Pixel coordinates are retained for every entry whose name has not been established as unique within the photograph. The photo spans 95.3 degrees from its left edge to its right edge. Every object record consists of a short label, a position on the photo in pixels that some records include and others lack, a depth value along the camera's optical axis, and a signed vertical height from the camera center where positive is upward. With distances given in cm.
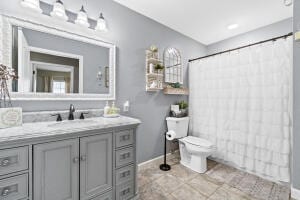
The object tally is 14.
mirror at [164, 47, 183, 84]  248 +65
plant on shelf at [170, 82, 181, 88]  255 +29
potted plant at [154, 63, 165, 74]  219 +53
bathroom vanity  89 -48
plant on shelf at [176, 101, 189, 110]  262 -9
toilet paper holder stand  212 -105
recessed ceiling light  241 +134
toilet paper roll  216 -55
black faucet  146 -14
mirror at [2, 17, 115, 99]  129 +40
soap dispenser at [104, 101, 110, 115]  167 -11
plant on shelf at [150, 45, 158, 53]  216 +81
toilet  199 -69
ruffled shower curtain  171 -8
